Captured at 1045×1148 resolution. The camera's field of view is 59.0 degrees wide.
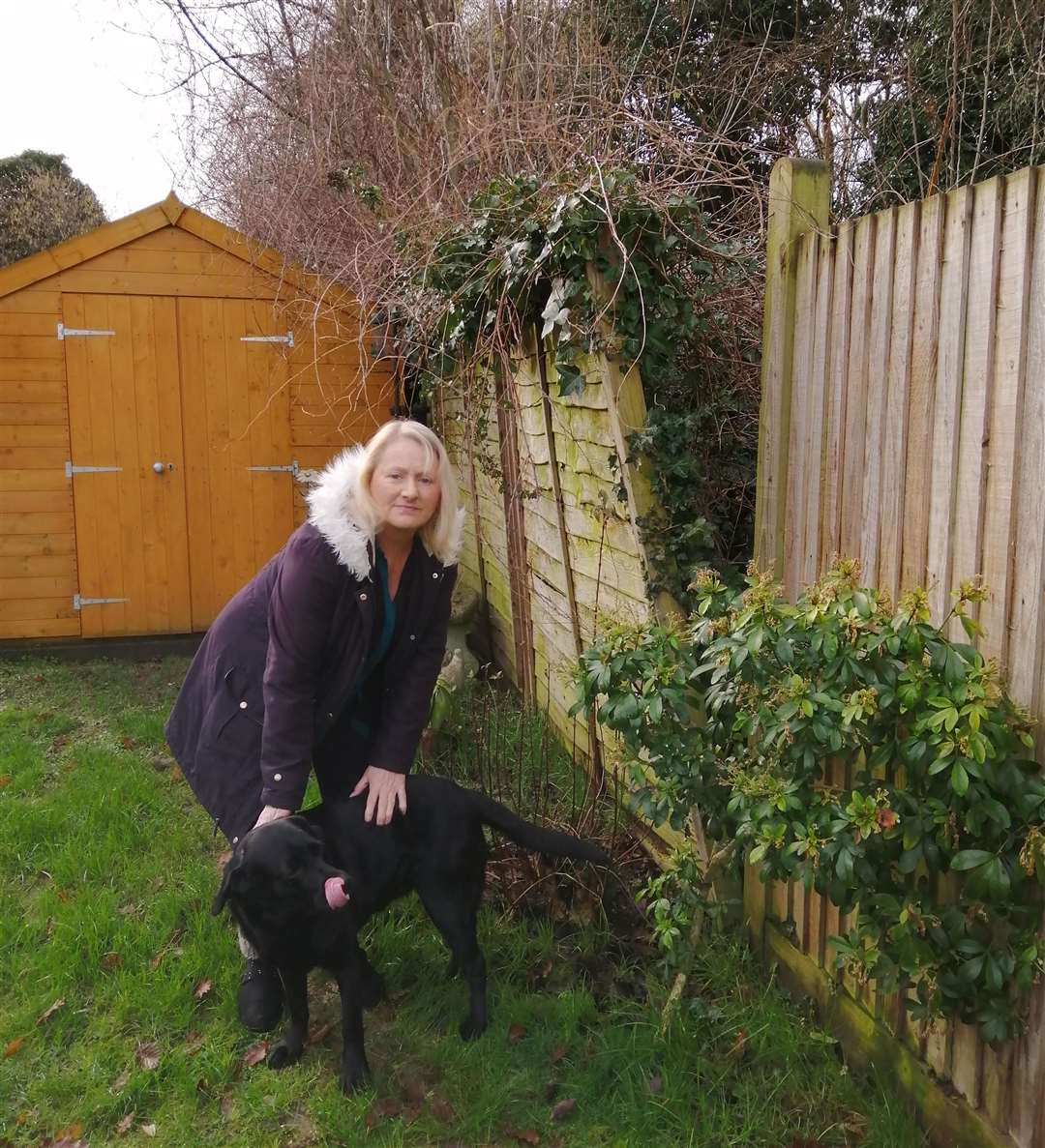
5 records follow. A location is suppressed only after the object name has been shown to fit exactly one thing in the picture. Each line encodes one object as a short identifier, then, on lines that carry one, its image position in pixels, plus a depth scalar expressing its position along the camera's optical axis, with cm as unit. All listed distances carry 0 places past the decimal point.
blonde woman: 274
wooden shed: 724
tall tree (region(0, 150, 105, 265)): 1523
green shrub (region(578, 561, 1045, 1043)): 188
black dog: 255
